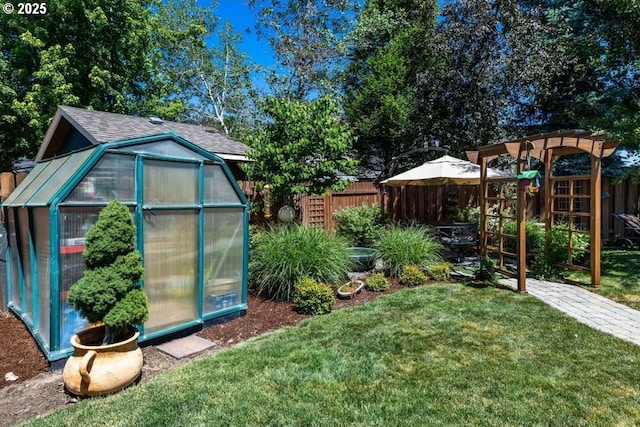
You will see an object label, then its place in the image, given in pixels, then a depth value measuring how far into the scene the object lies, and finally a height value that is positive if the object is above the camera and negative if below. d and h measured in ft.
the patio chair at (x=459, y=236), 27.58 -2.00
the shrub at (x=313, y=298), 17.74 -4.16
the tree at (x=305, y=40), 52.70 +23.44
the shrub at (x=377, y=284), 21.27 -4.17
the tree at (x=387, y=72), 46.91 +17.45
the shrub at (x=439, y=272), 23.17 -3.86
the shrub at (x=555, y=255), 23.85 -2.94
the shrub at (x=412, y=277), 22.35 -3.99
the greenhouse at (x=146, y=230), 12.23 -0.79
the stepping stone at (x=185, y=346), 13.61 -5.07
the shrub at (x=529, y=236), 27.84 -1.97
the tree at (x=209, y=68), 63.87 +24.18
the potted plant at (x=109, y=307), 10.40 -2.77
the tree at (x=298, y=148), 24.80 +3.95
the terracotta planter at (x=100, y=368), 10.25 -4.34
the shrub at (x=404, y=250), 23.66 -2.61
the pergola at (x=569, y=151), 20.06 +2.70
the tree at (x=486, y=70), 34.37 +13.22
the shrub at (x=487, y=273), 21.58 -3.65
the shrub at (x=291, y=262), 19.42 -2.74
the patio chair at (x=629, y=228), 32.22 -1.71
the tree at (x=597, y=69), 24.97 +12.01
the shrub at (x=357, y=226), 29.55 -1.33
